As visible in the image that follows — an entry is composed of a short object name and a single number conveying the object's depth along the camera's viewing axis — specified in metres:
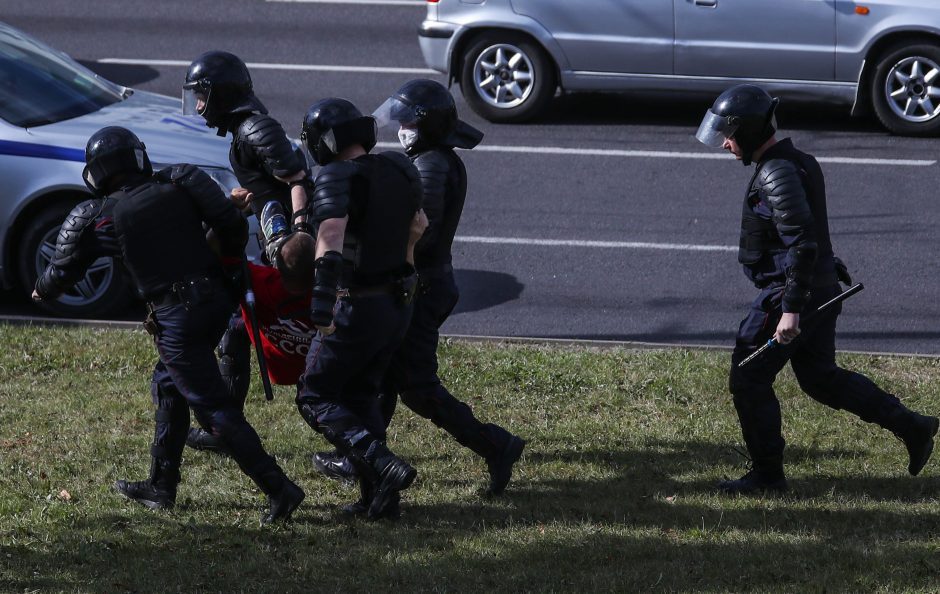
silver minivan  24.98
